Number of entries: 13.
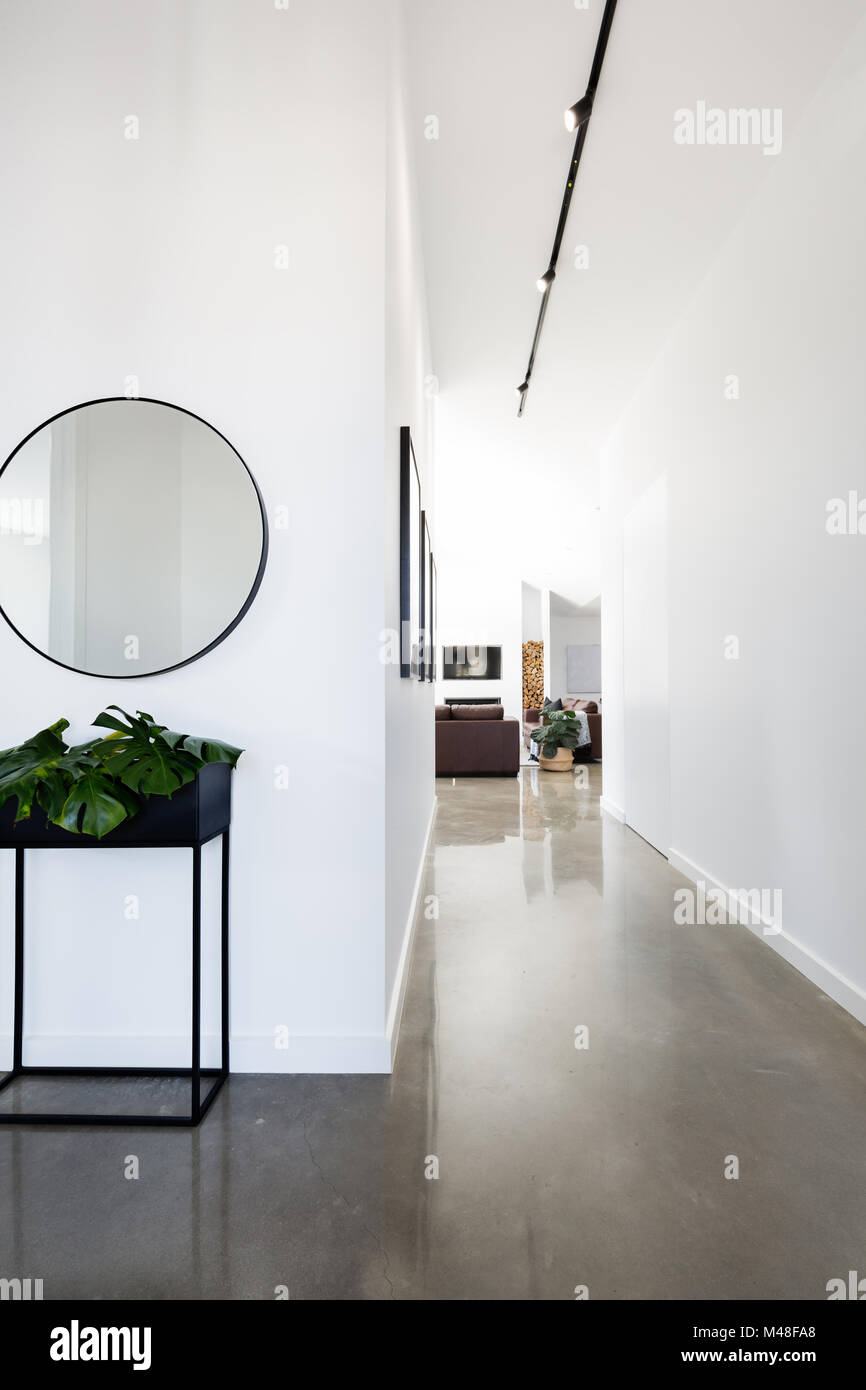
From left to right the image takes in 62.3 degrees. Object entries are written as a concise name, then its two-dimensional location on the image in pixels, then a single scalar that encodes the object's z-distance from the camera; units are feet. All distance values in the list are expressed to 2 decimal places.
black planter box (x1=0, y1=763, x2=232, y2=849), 5.42
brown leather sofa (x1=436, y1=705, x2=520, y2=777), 26.50
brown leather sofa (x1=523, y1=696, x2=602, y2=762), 32.73
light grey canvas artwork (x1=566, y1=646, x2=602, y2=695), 51.37
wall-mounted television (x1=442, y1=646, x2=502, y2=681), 39.19
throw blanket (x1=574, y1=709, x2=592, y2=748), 31.83
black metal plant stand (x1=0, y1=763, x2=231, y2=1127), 5.41
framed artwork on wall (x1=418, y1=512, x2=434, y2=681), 12.91
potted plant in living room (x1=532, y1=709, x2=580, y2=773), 29.78
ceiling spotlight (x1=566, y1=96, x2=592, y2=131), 8.21
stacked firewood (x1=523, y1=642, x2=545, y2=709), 45.47
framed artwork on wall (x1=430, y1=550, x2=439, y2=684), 16.00
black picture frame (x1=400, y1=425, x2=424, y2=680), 8.14
